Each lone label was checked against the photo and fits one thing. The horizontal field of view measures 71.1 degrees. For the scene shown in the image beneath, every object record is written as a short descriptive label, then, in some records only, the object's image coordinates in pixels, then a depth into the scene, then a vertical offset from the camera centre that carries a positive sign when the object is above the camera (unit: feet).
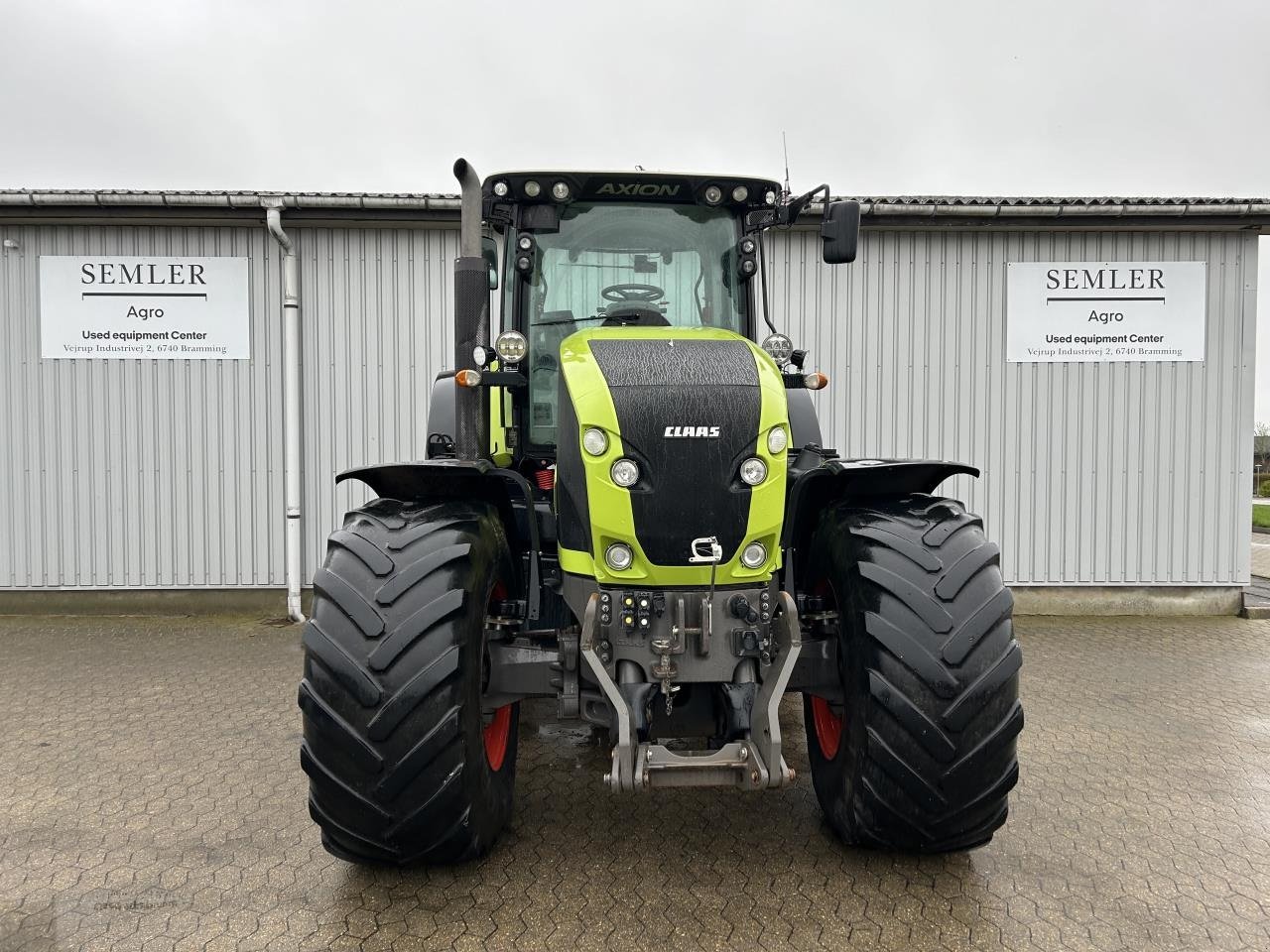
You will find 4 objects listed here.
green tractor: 8.66 -1.74
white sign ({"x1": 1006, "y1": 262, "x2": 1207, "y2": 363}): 25.27 +4.24
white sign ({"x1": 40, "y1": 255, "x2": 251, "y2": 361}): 24.54 +4.16
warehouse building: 24.59 +2.22
